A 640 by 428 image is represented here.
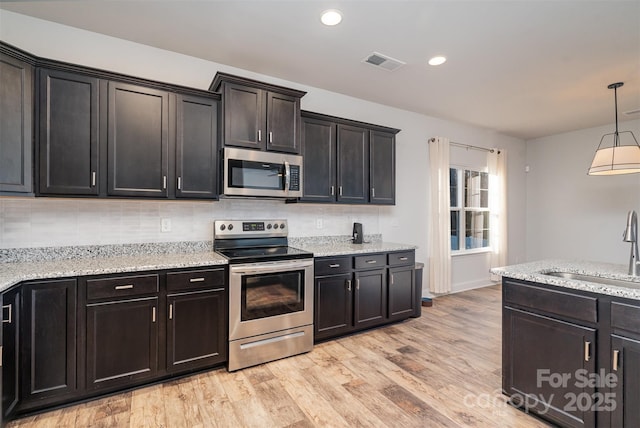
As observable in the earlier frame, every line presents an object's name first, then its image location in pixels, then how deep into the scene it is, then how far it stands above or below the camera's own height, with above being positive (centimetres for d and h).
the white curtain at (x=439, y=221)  468 -12
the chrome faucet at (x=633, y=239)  188 -16
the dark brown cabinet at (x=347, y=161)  331 +63
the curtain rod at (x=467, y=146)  476 +116
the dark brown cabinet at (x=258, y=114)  271 +95
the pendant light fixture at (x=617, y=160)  273 +49
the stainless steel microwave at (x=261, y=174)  269 +38
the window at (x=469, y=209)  514 +7
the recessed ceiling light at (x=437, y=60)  292 +151
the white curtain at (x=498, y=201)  552 +22
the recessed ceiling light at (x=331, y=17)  226 +151
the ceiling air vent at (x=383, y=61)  290 +152
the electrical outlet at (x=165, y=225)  278 -10
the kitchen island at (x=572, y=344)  158 -77
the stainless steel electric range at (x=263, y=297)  251 -75
